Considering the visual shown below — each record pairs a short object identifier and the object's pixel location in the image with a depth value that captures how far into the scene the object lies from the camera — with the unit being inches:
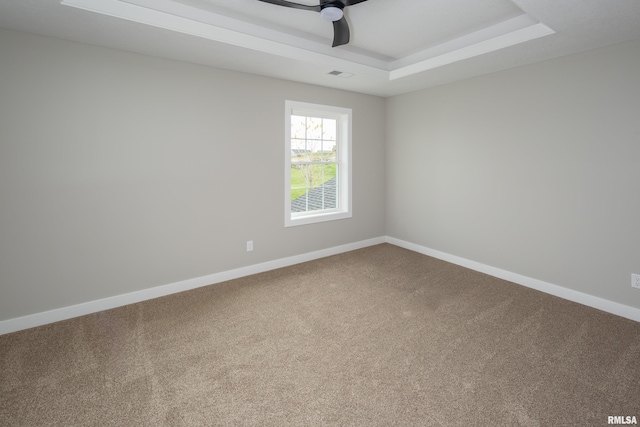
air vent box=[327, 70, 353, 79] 142.8
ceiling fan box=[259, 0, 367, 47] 88.5
